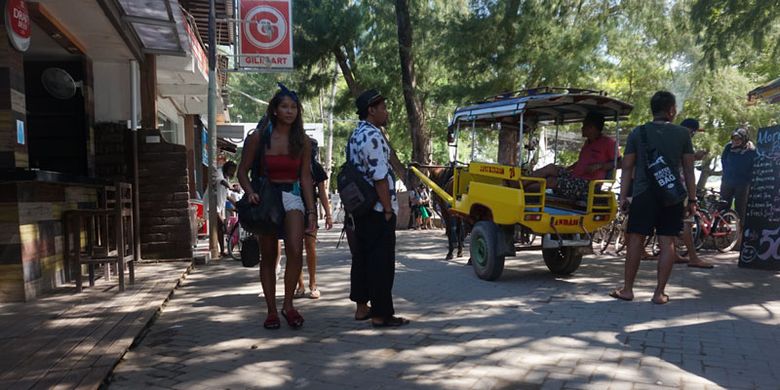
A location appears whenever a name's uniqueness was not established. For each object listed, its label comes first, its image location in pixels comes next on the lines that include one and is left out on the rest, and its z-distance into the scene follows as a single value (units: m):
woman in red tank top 4.27
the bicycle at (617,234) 9.05
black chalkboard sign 6.90
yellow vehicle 6.12
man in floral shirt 4.32
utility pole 9.12
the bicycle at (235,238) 8.84
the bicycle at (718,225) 8.62
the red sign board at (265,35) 10.26
